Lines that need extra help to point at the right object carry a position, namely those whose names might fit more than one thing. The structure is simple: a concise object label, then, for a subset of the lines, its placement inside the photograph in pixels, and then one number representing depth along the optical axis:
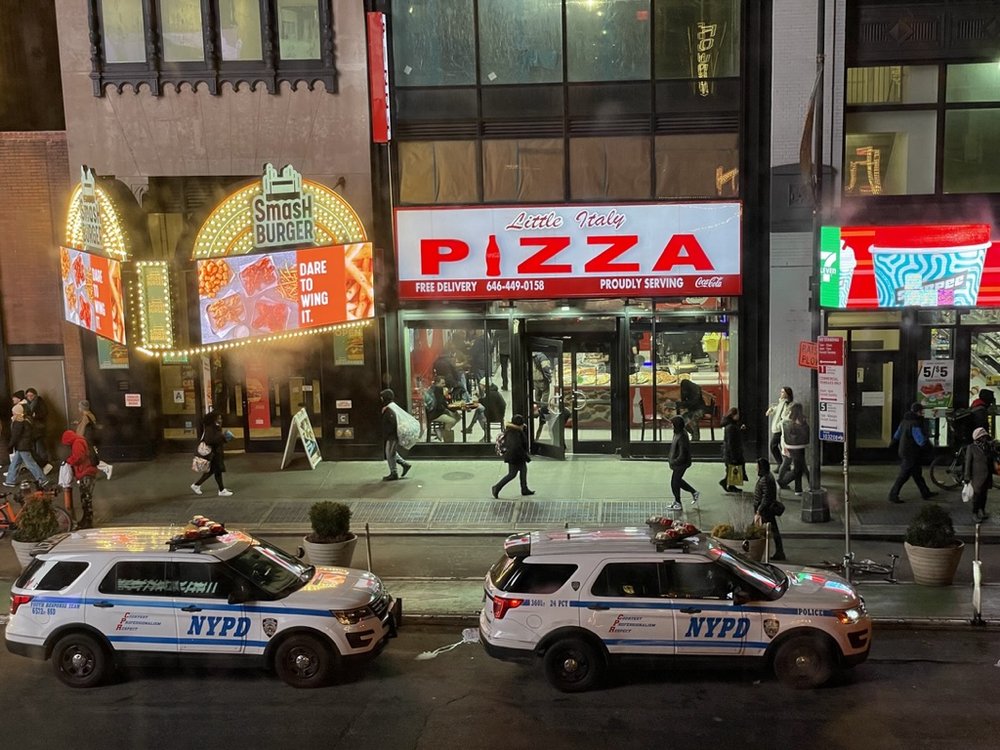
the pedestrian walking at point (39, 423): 19.77
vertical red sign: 18.89
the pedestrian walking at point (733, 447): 16.83
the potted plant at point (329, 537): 13.44
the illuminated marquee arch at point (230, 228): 16.69
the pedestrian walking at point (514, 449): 17.12
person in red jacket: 16.14
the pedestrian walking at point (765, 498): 13.57
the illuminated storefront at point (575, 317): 19.23
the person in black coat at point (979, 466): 15.01
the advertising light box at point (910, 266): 18.50
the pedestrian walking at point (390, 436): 18.50
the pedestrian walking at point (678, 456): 16.34
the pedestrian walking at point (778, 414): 17.50
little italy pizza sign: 19.12
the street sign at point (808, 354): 15.13
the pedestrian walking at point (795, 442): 16.92
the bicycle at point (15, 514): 15.76
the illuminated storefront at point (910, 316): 18.53
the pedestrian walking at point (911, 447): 16.45
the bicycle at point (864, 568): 13.04
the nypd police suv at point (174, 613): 10.24
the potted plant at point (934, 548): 12.76
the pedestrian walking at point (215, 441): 17.52
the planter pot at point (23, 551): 13.93
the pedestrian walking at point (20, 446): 18.17
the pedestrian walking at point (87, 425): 17.77
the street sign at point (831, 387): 13.95
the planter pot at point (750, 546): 13.05
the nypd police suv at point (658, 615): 9.94
